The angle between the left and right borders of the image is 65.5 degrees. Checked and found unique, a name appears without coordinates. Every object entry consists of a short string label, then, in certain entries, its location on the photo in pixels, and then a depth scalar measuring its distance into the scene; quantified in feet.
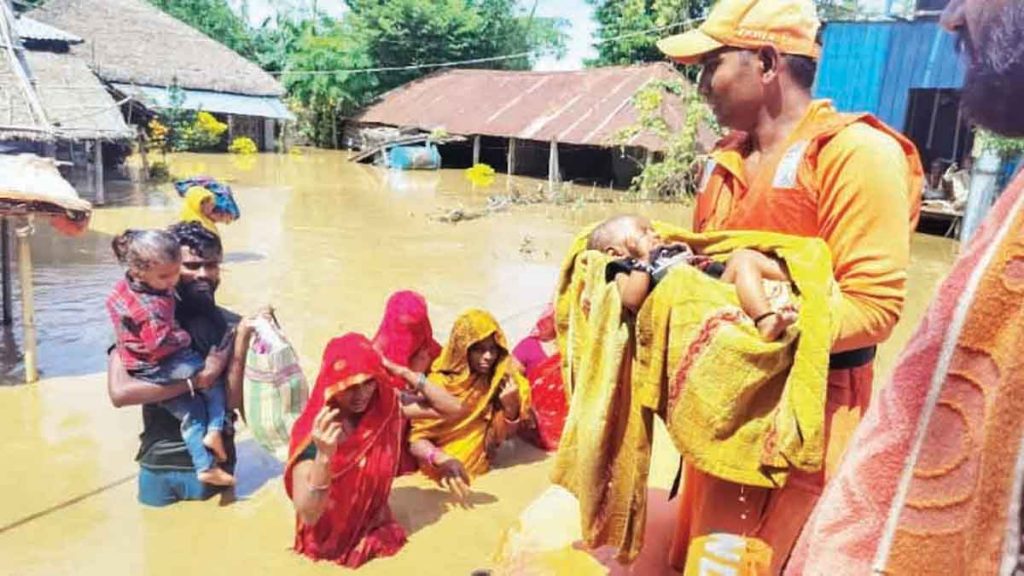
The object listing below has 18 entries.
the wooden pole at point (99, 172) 52.24
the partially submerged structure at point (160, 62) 82.99
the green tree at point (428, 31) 103.04
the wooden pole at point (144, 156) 62.80
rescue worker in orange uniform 6.04
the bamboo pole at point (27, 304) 17.93
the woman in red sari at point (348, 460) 10.91
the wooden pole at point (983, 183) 39.40
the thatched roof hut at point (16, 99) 35.65
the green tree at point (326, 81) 100.07
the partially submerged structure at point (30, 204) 16.88
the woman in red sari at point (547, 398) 16.96
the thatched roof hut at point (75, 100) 46.75
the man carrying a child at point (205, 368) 12.91
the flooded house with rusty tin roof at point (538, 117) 70.23
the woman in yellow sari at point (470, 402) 14.62
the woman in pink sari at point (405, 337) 14.32
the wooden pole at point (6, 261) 23.31
